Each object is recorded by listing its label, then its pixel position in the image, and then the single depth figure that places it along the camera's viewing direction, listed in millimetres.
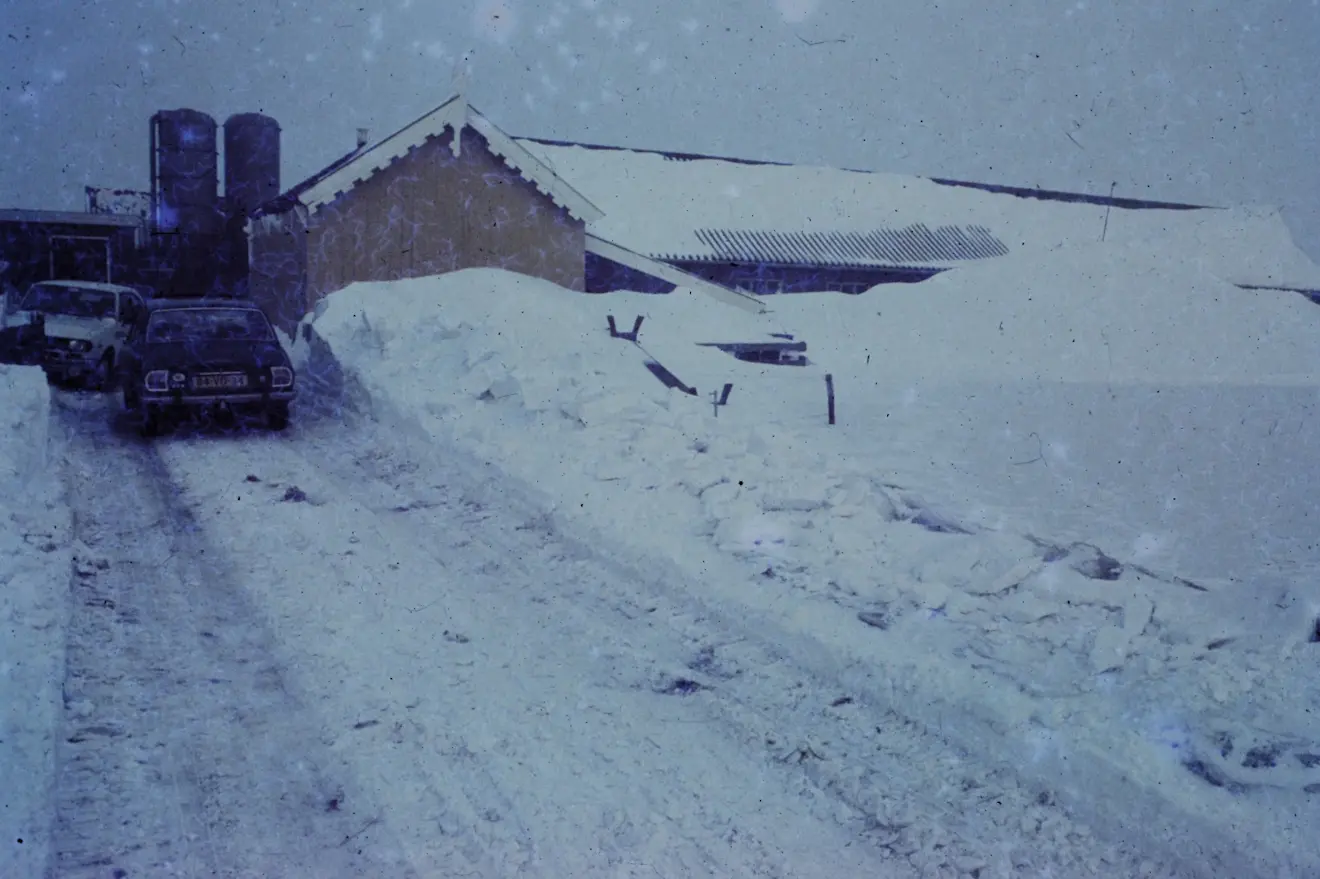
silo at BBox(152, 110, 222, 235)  32656
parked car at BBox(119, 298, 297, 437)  11094
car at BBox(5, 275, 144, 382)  15172
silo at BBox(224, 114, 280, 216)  33375
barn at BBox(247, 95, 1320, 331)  20609
